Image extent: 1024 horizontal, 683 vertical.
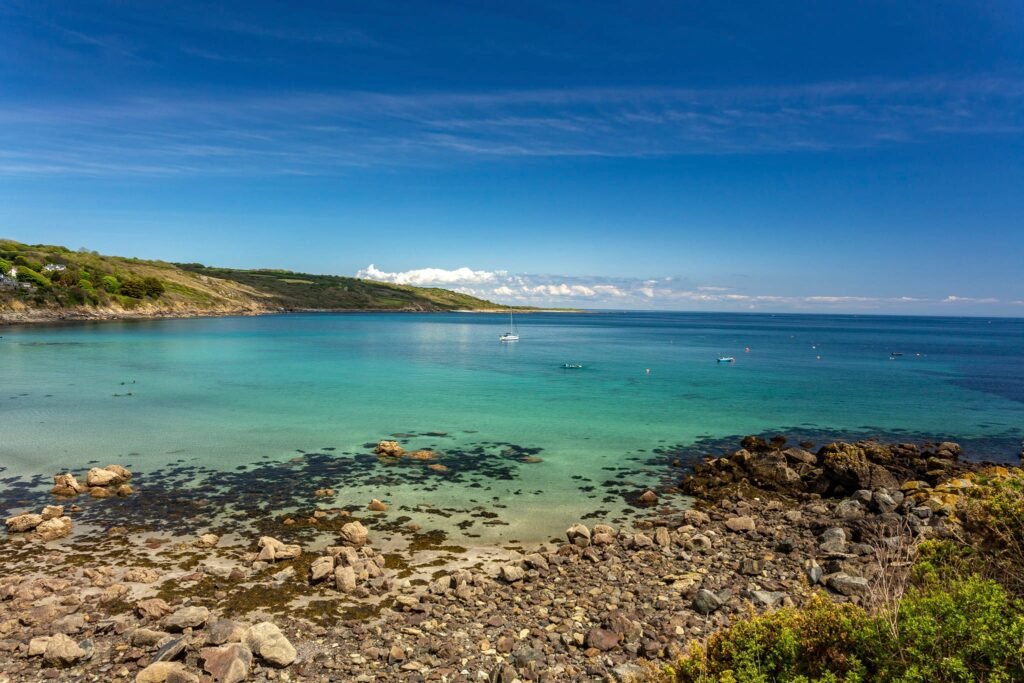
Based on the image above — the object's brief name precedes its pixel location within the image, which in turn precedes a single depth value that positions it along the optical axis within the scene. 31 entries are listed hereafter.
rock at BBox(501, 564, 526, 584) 14.44
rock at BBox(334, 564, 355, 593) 14.04
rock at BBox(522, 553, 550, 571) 15.15
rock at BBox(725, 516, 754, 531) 17.88
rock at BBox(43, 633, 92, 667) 10.76
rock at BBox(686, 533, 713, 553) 16.11
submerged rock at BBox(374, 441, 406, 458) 28.63
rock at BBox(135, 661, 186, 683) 10.03
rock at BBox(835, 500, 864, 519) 18.49
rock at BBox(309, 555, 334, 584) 14.47
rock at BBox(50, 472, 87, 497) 21.53
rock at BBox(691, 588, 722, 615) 12.49
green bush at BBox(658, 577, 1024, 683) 6.58
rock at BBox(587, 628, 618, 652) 11.23
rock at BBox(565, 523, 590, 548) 17.12
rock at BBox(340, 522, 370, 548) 17.42
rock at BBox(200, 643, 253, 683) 10.20
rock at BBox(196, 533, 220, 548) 17.06
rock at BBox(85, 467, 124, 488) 22.42
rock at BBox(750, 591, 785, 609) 12.65
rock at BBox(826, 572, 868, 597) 12.96
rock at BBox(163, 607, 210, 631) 11.99
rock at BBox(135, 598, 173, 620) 12.52
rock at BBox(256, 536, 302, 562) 15.73
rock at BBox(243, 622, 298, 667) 10.77
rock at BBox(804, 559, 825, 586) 13.88
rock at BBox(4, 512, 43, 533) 17.64
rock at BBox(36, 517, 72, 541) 17.33
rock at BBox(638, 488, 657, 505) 21.94
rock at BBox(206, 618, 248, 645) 11.35
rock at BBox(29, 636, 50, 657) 11.03
